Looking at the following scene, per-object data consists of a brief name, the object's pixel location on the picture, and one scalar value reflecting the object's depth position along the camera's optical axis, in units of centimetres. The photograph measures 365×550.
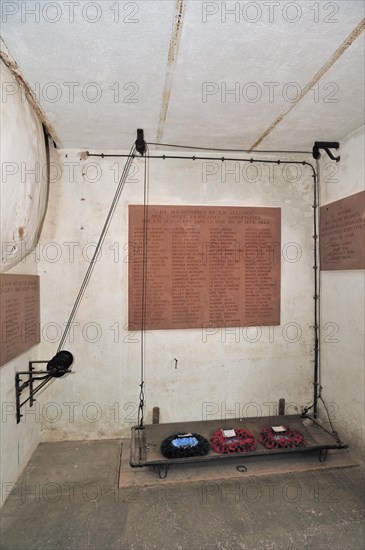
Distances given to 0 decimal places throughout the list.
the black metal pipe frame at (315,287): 297
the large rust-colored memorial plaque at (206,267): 278
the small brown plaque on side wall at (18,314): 199
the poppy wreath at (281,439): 240
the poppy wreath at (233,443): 234
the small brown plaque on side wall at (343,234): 241
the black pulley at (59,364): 241
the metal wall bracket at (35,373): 222
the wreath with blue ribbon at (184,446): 228
